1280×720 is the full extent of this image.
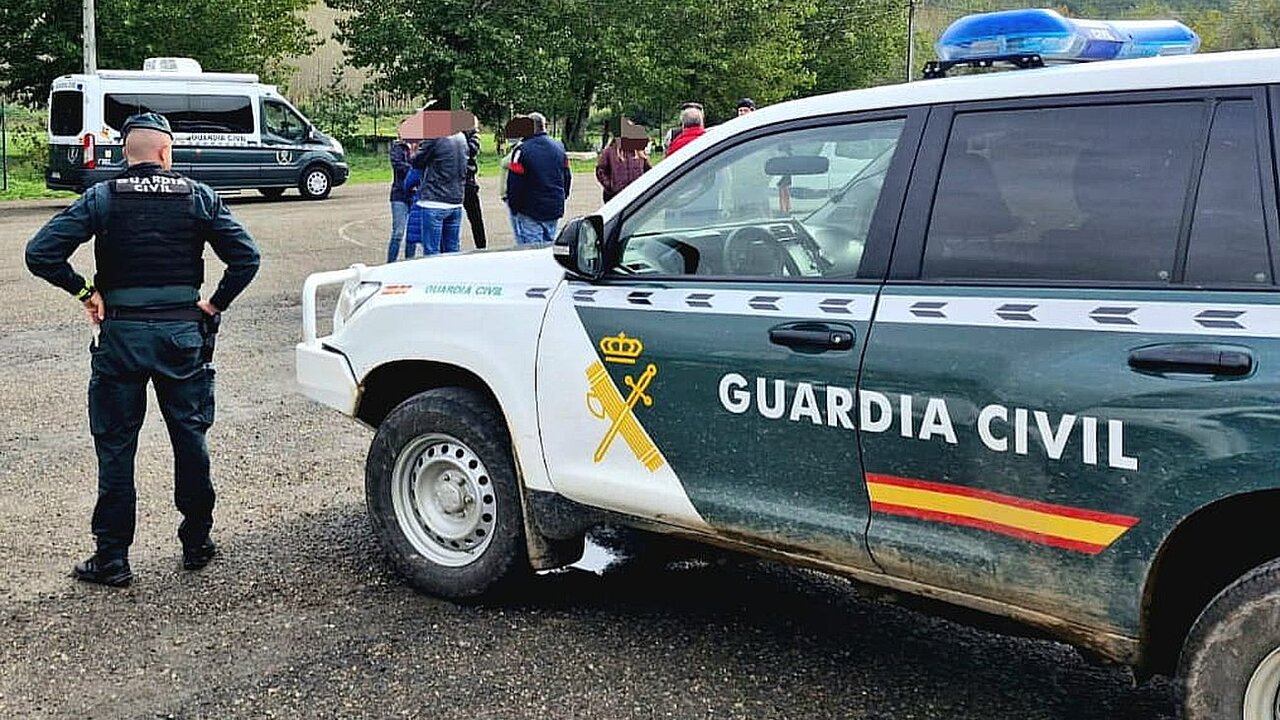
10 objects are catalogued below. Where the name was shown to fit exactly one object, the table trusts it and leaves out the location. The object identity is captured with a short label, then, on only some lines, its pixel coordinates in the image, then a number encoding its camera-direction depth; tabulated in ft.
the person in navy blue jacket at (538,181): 37.58
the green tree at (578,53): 142.61
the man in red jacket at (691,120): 40.34
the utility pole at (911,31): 167.73
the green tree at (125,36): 110.93
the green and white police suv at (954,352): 10.56
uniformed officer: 16.66
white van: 75.41
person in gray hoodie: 39.68
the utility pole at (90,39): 91.20
